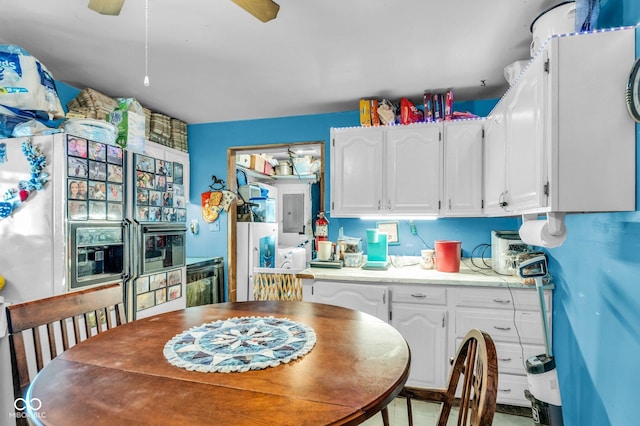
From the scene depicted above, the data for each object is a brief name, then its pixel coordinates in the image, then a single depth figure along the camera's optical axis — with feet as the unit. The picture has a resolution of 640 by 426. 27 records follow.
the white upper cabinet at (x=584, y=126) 4.37
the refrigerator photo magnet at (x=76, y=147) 6.51
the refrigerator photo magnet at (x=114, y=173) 7.35
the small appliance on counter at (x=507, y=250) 8.02
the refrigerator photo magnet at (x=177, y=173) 9.40
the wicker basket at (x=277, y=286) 9.40
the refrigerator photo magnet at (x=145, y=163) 8.06
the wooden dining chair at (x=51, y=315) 3.48
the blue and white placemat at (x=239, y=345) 3.30
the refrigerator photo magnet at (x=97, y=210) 6.89
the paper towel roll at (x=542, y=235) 5.03
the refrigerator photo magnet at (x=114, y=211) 7.32
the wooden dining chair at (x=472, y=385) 2.39
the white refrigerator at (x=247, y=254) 12.34
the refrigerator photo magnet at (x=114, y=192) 7.34
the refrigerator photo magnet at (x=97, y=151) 6.92
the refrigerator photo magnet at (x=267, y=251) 13.56
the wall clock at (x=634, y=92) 4.07
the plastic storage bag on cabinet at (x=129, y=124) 8.32
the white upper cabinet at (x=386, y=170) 9.01
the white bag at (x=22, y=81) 6.35
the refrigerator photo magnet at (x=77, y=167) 6.49
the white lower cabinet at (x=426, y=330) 7.86
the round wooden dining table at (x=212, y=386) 2.45
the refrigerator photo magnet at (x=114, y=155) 7.36
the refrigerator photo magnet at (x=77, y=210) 6.46
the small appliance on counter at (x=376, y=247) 9.45
